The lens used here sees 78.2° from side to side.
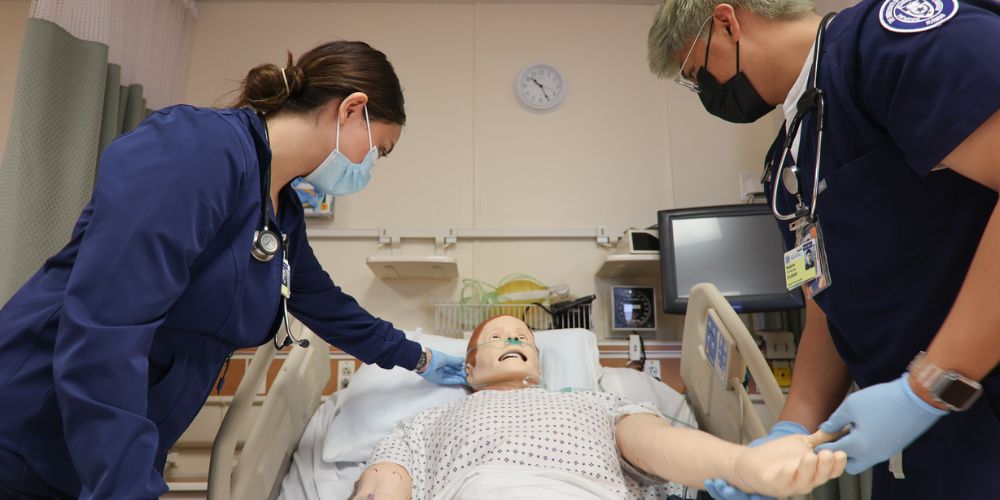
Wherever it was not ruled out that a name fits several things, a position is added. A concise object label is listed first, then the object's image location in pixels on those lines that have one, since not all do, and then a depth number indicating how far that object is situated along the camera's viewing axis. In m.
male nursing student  0.80
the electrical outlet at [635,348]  3.00
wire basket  3.04
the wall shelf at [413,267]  2.96
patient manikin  1.20
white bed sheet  1.83
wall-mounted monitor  2.85
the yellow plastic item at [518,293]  3.04
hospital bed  1.50
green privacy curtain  2.24
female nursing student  0.88
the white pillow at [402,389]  1.99
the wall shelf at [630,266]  2.93
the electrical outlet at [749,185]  3.29
